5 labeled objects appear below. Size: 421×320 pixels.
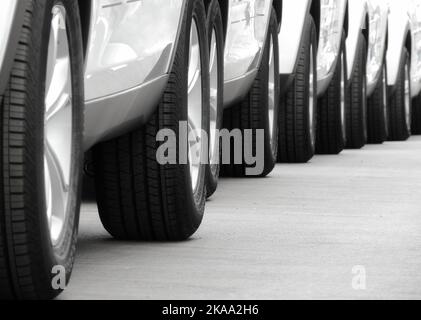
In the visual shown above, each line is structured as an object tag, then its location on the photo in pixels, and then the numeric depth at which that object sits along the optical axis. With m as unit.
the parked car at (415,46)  26.06
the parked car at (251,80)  12.87
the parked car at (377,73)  22.20
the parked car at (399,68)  24.86
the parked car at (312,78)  16.26
